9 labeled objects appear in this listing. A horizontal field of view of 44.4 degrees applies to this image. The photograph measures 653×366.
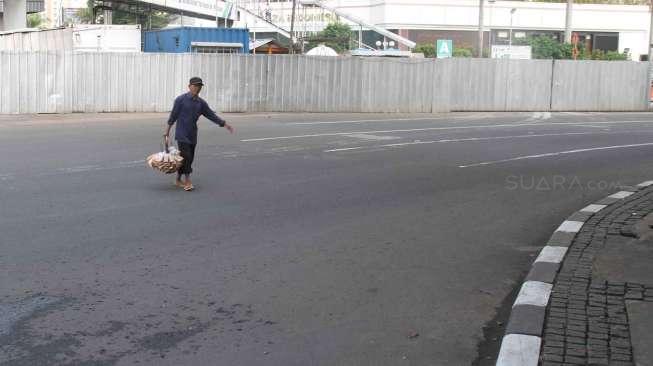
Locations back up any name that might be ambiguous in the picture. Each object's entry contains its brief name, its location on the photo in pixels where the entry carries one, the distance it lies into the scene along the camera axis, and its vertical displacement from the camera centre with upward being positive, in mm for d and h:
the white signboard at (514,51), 47969 +2874
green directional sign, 40031 +2481
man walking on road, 11086 -420
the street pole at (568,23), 42188 +4100
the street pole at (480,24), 42812 +3980
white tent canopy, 37406 +2065
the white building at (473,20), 56906 +5764
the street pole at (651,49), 39594 +2643
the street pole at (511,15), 57678 +5376
